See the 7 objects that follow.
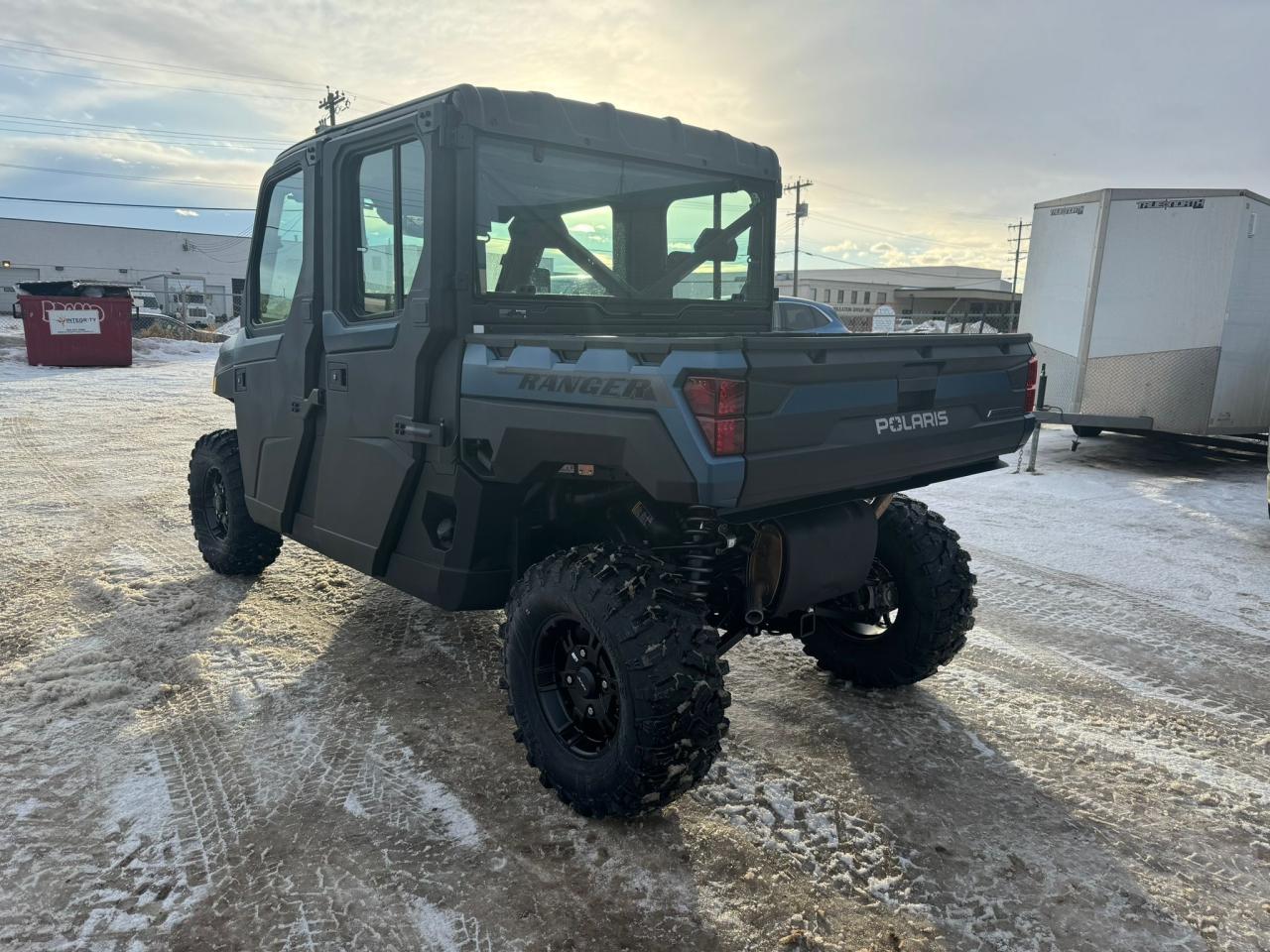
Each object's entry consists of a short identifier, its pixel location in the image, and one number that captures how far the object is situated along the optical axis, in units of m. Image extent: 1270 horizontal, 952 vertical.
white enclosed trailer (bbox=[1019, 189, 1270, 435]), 9.21
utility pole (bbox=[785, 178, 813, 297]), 45.16
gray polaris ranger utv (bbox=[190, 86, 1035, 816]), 2.64
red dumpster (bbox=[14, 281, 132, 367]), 18.25
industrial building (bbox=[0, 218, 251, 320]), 56.75
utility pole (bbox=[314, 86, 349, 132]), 35.47
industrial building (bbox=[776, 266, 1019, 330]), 52.59
